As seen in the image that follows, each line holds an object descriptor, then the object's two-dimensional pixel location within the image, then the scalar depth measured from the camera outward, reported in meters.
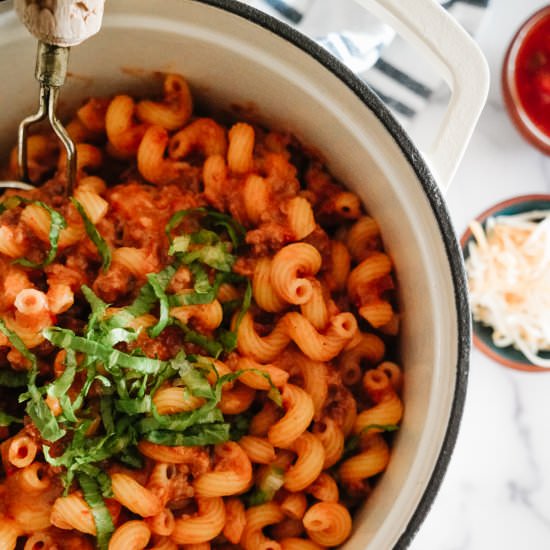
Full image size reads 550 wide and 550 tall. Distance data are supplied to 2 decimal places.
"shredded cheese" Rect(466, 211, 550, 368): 0.61
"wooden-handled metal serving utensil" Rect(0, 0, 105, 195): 0.42
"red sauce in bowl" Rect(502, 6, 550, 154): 0.61
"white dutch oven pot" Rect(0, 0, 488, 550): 0.46
